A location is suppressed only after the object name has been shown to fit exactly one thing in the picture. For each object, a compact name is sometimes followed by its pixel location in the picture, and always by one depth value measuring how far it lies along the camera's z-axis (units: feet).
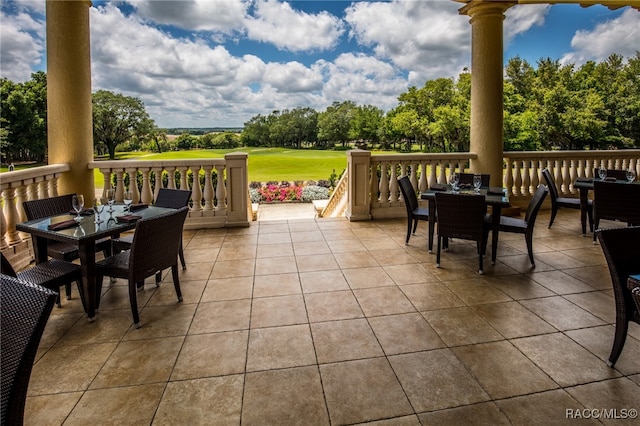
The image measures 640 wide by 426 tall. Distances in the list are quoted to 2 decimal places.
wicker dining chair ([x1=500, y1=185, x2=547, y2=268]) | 12.72
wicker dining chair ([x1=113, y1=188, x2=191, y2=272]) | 12.97
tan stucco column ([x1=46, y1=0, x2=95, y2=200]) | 15.79
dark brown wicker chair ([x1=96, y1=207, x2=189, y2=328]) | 8.99
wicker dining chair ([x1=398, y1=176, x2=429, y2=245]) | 15.15
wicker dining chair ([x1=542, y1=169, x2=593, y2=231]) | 17.25
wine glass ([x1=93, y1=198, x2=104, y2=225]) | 10.16
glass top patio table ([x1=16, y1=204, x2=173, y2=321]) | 9.06
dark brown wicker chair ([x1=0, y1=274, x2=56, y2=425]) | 3.64
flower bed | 61.46
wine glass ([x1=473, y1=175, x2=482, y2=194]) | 14.67
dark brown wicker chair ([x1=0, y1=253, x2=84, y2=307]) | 8.74
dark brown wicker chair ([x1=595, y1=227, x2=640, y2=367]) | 6.81
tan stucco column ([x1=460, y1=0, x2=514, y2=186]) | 19.38
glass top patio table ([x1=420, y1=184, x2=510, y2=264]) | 13.09
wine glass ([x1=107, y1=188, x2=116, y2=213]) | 11.12
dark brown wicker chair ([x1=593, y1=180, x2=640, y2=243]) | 14.65
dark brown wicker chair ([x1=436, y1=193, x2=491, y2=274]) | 12.12
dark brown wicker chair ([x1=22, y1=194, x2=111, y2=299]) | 10.46
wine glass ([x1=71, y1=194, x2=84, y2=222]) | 10.35
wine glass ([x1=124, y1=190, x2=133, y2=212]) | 11.53
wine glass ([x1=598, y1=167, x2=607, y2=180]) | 17.48
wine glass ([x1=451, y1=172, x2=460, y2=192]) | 14.95
